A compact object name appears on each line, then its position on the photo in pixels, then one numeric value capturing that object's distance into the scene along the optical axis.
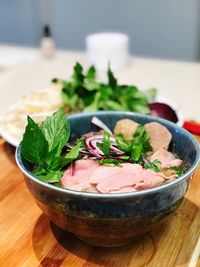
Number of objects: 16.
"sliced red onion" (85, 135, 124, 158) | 0.61
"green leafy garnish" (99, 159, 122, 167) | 0.58
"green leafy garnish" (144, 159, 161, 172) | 0.59
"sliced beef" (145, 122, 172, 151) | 0.67
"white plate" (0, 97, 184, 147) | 0.85
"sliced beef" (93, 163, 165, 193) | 0.53
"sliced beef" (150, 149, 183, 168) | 0.62
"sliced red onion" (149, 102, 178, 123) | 0.94
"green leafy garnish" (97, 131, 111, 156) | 0.61
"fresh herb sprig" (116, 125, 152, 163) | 0.62
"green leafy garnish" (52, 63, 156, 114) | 0.96
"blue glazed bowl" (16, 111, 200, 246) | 0.50
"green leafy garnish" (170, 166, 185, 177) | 0.60
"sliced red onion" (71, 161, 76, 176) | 0.58
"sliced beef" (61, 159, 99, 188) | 0.56
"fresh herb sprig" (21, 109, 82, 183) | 0.58
